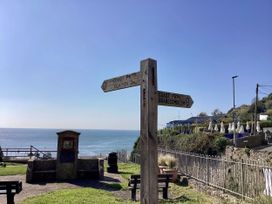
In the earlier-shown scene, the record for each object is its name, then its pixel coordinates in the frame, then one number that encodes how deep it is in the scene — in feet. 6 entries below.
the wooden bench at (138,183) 25.78
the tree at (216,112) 250.06
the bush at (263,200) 19.27
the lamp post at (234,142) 68.55
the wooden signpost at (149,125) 9.78
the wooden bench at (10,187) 22.28
